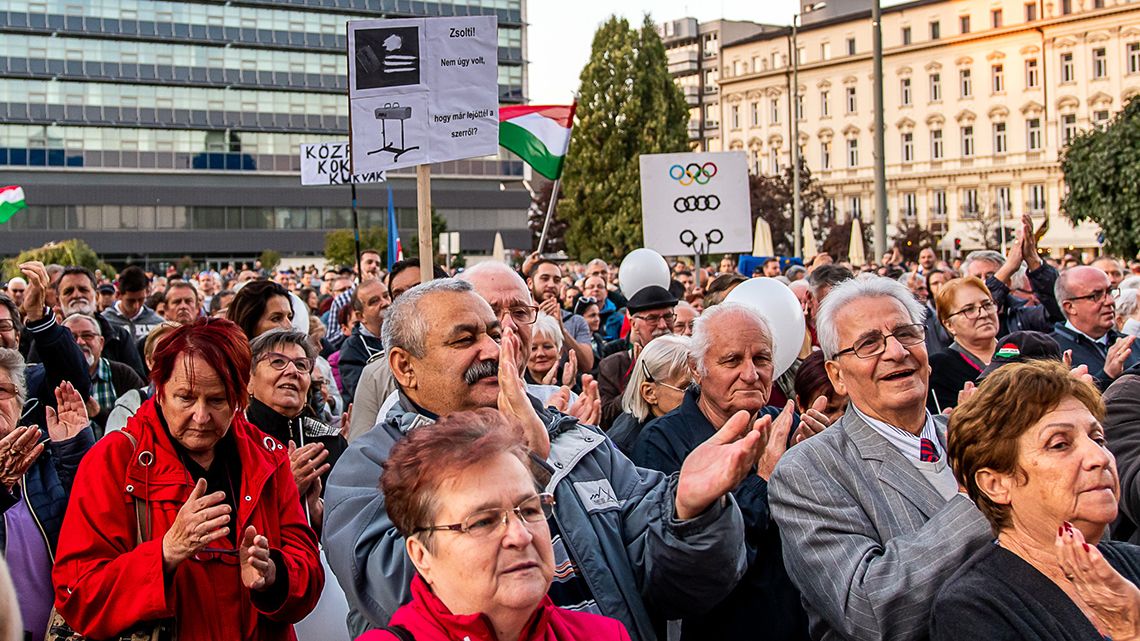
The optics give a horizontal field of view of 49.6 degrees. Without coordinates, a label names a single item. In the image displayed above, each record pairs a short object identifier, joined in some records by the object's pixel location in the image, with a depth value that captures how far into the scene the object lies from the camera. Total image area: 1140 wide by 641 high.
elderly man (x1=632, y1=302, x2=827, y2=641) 4.12
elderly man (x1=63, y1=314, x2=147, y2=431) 7.46
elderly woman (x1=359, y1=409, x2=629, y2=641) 2.85
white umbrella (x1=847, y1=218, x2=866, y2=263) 24.55
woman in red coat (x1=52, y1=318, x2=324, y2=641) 3.76
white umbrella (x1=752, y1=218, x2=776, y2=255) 24.51
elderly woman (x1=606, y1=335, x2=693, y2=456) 5.66
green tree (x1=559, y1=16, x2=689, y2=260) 61.66
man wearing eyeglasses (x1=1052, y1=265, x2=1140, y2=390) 7.74
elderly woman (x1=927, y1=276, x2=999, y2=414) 6.67
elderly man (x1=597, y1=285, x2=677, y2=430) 7.61
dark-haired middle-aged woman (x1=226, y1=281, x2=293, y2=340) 6.78
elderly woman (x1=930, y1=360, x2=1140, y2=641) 3.06
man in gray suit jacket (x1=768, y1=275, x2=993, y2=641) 3.37
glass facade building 73.94
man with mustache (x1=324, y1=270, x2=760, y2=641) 3.38
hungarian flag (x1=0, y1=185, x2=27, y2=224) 23.92
